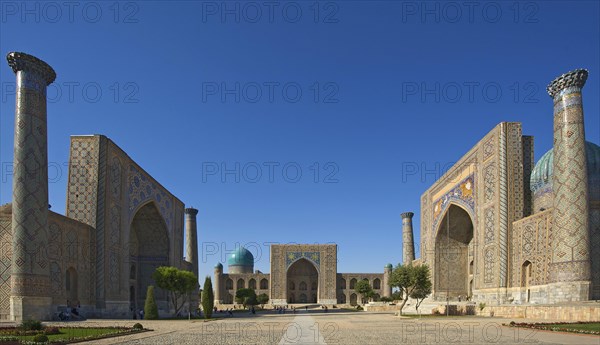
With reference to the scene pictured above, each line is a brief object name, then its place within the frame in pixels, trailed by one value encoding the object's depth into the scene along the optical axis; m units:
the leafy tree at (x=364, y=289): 57.38
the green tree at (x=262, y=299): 59.88
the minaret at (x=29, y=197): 19.53
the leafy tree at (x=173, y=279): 29.00
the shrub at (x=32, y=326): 13.91
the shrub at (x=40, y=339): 11.02
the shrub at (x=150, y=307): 26.36
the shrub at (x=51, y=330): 13.80
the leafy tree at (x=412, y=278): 29.53
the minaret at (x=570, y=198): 20.83
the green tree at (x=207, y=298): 29.23
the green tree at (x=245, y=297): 55.17
